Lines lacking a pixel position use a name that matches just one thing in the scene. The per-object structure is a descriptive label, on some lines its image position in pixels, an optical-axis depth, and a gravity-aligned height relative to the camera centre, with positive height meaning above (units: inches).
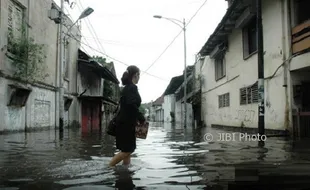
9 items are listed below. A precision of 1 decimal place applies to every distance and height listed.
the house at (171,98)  1730.6 +121.9
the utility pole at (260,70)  440.1 +53.6
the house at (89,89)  1140.5 +96.7
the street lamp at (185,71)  1201.4 +144.8
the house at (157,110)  3261.8 +71.4
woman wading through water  223.3 +0.1
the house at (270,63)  499.5 +82.4
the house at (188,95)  1450.7 +98.1
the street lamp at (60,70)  759.1 +101.8
